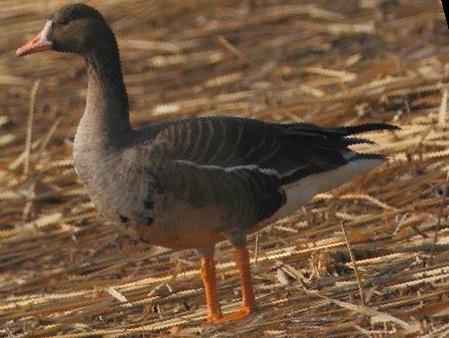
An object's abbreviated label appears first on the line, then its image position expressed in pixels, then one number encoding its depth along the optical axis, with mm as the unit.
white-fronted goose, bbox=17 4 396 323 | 14922
